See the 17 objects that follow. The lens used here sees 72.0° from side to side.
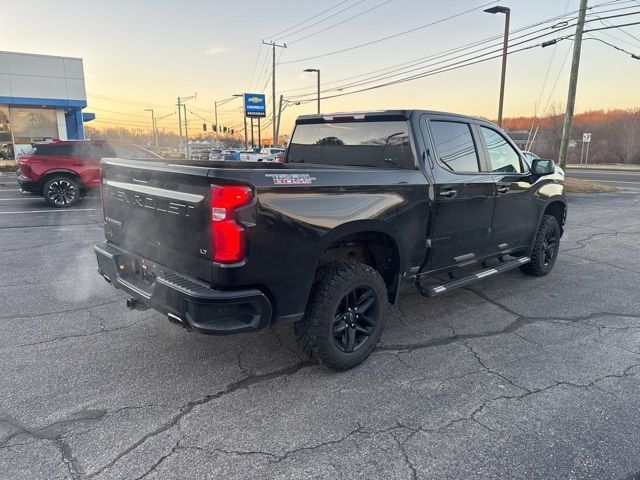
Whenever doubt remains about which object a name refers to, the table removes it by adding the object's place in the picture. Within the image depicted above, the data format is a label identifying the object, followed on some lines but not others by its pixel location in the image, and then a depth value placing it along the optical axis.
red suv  11.03
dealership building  23.59
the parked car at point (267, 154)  26.38
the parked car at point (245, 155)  28.00
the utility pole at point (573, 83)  16.11
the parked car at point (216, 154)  34.24
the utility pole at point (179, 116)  70.03
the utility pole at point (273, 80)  39.91
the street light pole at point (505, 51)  19.20
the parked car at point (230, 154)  30.31
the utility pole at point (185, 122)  79.29
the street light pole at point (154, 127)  81.39
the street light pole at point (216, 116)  62.21
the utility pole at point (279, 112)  44.65
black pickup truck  2.66
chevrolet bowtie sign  46.88
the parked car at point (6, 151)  24.77
